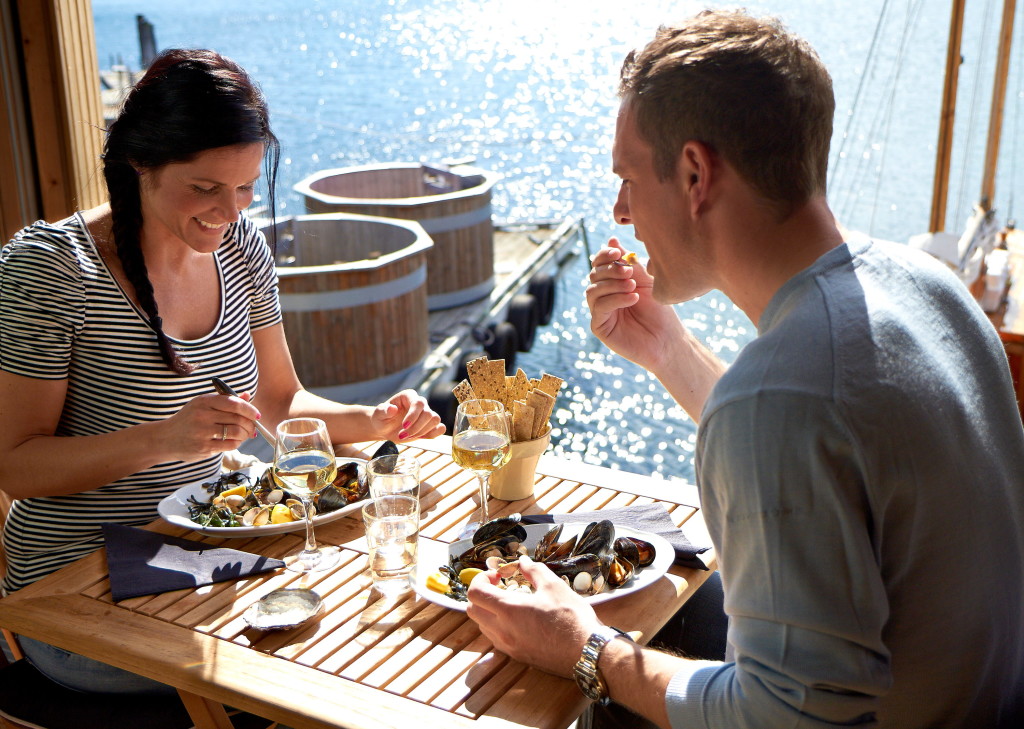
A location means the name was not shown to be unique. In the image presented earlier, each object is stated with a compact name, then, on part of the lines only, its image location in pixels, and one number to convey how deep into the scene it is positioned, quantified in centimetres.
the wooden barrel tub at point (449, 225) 1071
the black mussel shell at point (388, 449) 204
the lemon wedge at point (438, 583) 162
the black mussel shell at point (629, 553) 167
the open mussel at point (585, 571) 158
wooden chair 175
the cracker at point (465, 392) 196
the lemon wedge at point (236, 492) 193
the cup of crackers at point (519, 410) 189
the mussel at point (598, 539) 163
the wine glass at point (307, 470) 169
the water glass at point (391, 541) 165
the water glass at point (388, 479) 173
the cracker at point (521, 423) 190
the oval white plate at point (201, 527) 181
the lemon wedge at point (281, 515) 184
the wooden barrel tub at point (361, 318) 779
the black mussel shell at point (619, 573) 161
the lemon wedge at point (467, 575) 163
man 114
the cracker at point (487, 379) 195
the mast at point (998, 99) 714
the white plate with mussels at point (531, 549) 158
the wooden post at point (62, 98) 320
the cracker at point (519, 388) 195
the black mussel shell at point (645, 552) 167
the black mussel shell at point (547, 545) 167
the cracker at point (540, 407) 188
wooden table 135
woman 196
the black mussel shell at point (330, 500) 188
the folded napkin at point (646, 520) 172
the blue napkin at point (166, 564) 167
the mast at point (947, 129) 683
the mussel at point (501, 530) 171
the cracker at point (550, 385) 192
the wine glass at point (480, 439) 175
